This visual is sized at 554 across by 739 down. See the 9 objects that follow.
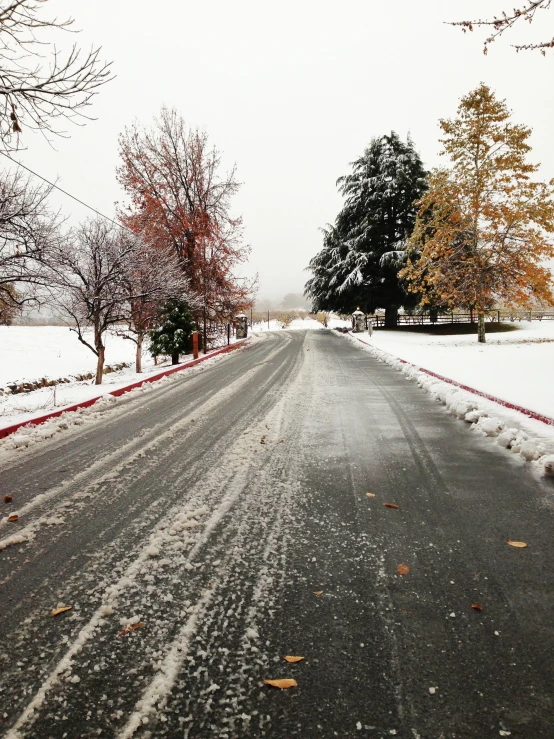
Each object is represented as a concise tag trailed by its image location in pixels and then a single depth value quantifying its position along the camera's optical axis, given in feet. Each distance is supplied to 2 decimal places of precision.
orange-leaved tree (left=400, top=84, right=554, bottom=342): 60.39
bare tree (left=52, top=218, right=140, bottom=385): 34.37
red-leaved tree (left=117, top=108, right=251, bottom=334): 68.49
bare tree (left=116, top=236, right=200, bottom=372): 39.27
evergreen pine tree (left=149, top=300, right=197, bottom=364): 55.36
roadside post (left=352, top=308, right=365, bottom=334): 98.53
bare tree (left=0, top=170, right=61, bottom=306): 20.70
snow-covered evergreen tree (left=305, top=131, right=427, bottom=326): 102.63
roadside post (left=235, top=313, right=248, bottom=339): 97.43
